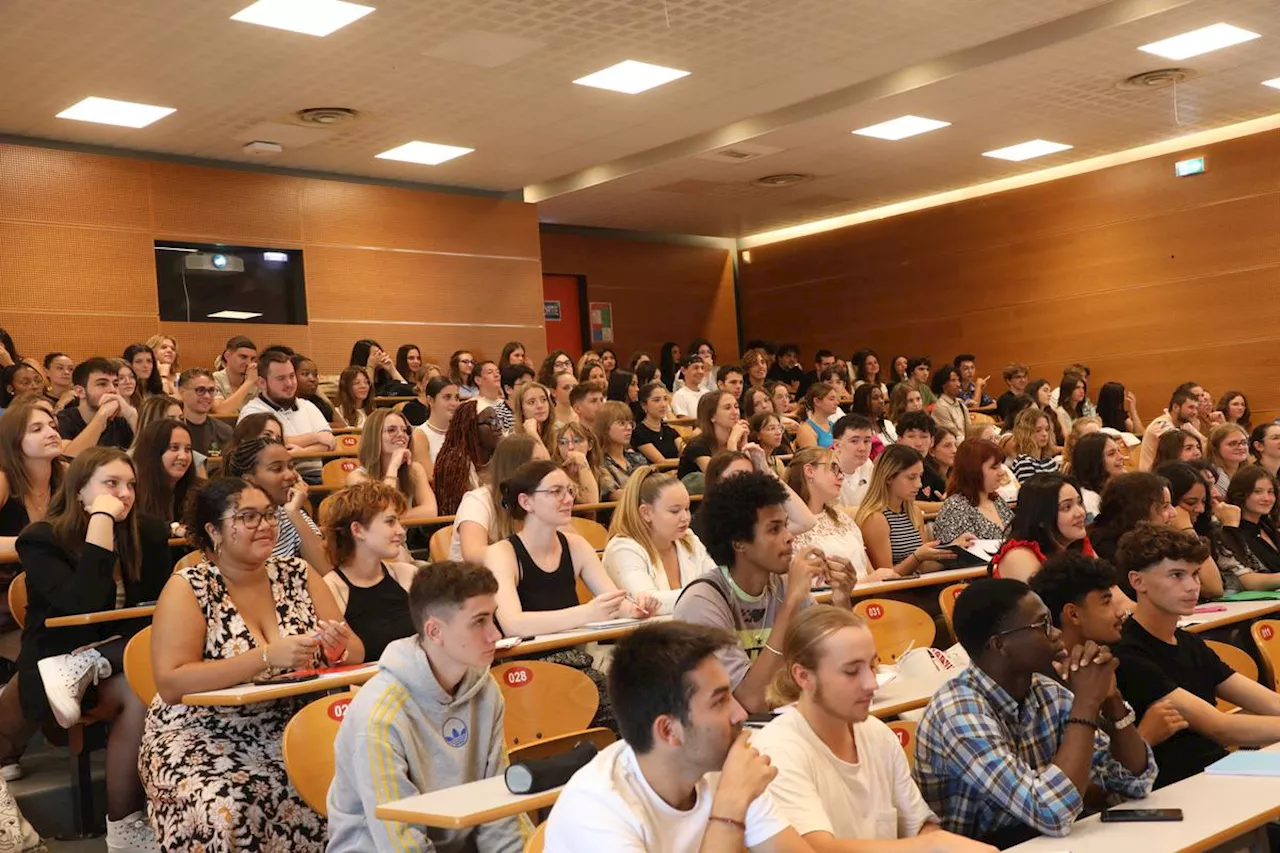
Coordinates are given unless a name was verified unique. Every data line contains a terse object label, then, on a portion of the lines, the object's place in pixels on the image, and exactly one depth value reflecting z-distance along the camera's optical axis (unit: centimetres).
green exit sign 1174
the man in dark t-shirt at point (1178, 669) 325
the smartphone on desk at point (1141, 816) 246
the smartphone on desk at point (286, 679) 337
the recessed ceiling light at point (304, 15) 678
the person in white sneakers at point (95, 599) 382
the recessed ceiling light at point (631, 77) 836
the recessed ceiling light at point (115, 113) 838
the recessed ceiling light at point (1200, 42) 848
